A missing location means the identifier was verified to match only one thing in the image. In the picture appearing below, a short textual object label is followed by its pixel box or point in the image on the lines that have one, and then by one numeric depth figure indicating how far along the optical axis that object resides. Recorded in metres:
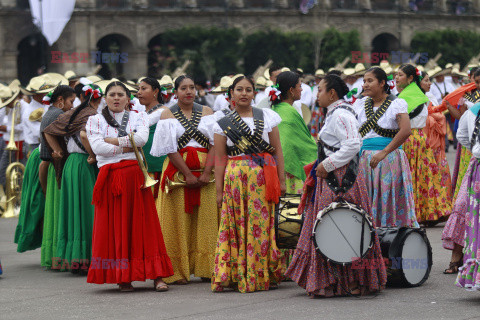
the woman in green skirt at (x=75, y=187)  15.72
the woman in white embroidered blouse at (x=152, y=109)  14.96
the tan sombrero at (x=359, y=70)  32.55
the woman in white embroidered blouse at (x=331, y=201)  12.72
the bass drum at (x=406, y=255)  13.35
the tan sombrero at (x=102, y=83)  16.52
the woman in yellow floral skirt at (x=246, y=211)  13.53
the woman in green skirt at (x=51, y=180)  16.27
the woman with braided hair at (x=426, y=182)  20.02
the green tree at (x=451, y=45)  86.15
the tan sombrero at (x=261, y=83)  30.80
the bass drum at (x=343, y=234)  12.63
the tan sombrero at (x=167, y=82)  24.37
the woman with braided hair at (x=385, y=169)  14.89
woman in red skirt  13.75
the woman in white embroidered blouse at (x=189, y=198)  14.49
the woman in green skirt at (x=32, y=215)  17.15
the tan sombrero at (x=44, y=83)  20.15
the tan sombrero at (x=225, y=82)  26.50
